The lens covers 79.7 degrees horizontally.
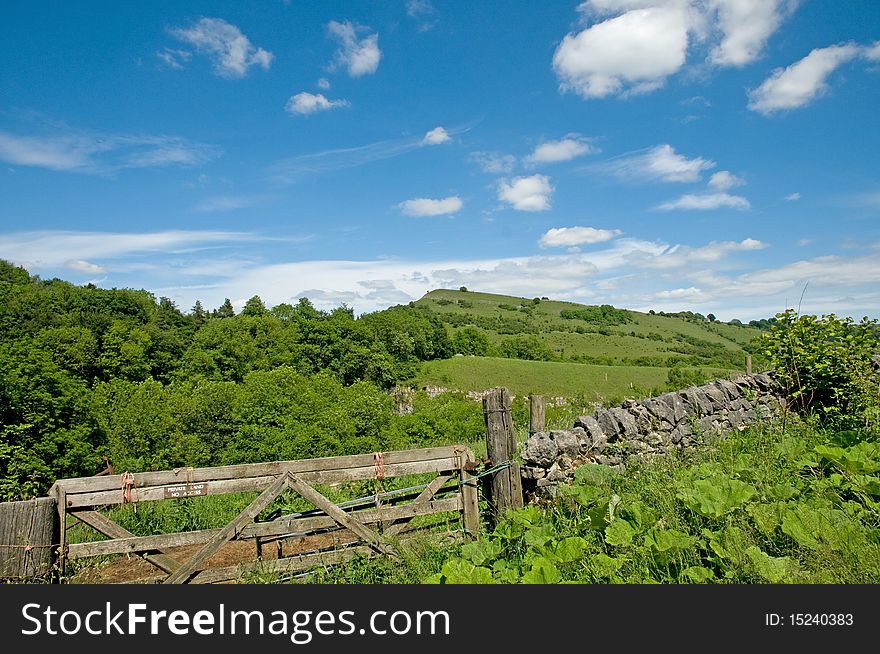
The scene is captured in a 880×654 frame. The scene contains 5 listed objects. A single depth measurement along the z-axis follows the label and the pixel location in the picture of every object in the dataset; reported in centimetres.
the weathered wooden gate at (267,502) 515
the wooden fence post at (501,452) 625
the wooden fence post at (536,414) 1181
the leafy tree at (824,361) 737
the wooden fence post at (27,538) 475
